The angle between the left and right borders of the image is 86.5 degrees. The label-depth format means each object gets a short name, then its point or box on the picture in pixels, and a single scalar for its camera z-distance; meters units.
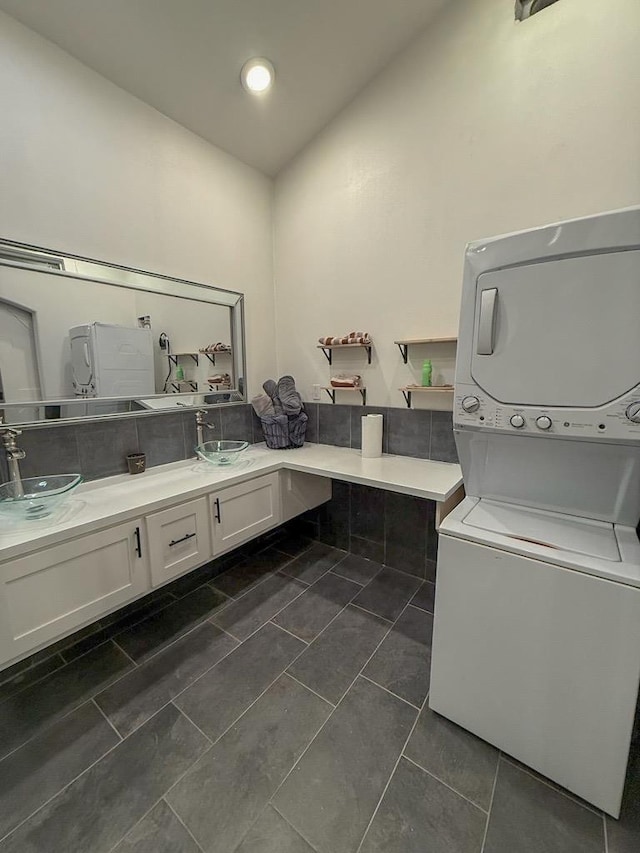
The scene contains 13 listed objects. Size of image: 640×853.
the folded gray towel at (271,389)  2.40
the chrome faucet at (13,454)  1.37
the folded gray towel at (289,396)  2.31
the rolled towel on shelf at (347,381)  2.16
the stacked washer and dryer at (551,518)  0.95
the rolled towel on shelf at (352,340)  2.08
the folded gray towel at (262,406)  2.36
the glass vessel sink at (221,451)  1.97
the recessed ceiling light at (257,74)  1.66
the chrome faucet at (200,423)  2.09
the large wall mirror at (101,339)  1.44
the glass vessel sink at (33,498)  1.22
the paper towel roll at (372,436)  2.02
